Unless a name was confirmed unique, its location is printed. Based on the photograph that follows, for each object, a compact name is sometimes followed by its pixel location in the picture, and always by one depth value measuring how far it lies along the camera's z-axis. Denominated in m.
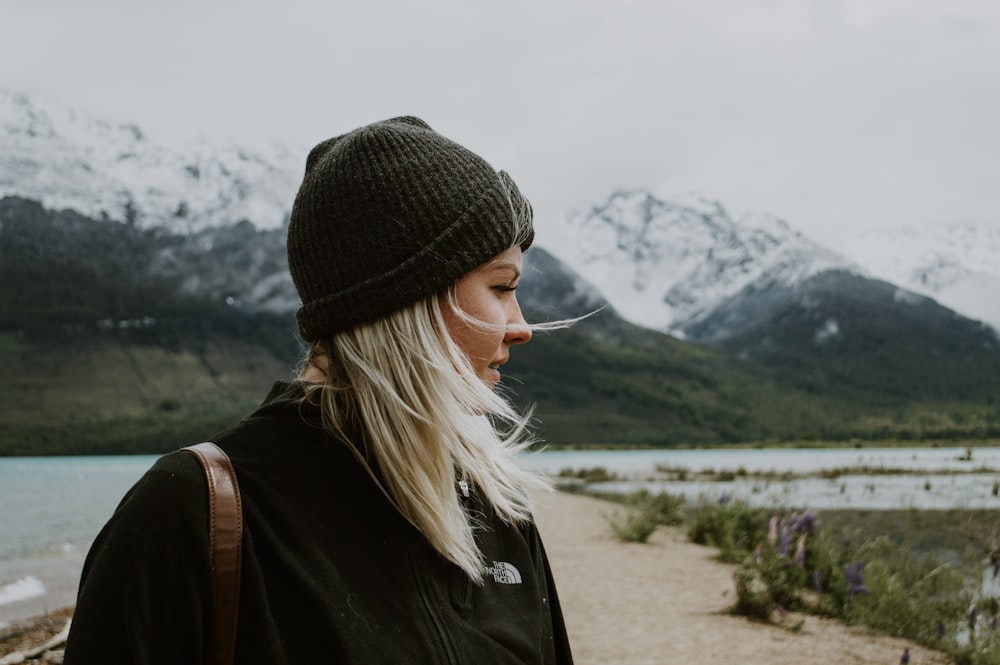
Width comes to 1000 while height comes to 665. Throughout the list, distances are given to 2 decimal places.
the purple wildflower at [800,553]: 6.37
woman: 1.18
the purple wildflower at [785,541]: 7.08
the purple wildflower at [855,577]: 6.37
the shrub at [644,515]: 12.73
